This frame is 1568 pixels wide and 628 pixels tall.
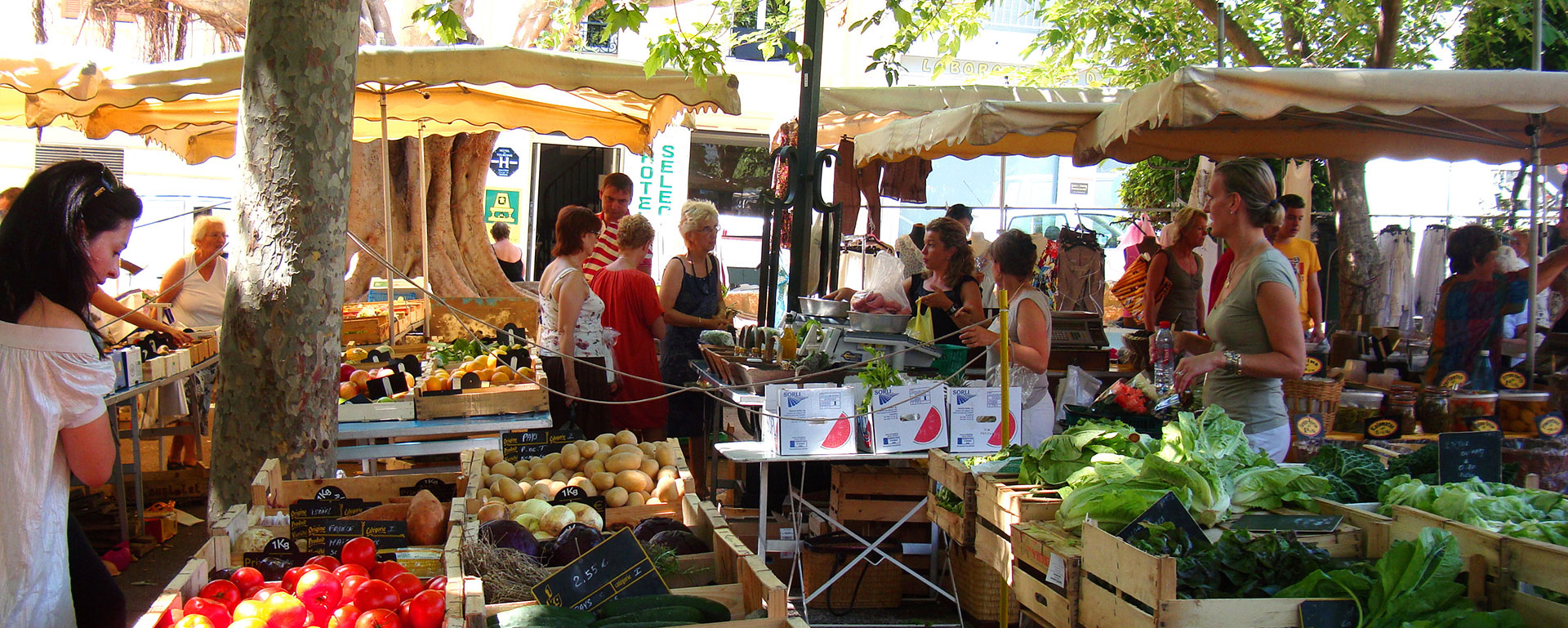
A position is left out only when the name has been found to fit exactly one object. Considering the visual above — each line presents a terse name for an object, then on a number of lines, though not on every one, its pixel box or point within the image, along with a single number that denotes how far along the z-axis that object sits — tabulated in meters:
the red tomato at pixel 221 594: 2.39
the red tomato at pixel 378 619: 2.24
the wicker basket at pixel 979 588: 4.57
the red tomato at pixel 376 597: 2.37
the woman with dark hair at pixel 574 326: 5.48
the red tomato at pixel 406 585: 2.48
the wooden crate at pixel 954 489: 3.53
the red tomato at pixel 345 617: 2.25
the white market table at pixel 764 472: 4.29
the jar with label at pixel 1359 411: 5.47
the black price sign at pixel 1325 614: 2.42
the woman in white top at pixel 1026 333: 4.51
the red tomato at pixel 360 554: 2.65
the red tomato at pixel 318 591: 2.36
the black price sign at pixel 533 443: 4.38
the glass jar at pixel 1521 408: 5.12
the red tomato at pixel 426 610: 2.31
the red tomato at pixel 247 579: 2.49
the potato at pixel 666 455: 4.29
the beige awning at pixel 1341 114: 4.66
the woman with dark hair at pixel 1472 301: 5.57
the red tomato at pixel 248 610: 2.23
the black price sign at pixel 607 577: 2.48
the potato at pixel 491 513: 3.29
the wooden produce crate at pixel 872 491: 4.64
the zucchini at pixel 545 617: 2.31
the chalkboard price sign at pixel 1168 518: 2.60
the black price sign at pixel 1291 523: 2.81
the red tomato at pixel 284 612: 2.22
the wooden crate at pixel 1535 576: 2.38
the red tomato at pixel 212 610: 2.24
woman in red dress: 5.82
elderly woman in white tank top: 6.84
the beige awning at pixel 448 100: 5.55
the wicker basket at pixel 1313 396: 5.34
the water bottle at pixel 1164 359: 4.41
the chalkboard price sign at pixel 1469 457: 3.15
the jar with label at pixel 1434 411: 5.35
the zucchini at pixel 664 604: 2.40
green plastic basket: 4.98
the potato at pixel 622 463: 4.17
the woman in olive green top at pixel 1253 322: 3.46
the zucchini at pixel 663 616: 2.34
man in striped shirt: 6.77
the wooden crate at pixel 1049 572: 2.77
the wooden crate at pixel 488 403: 4.92
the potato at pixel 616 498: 3.90
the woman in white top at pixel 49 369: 2.48
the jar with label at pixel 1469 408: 5.21
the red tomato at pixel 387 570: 2.57
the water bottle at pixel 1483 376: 5.54
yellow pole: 3.34
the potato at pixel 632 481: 4.04
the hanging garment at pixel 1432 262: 9.21
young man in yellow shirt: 7.09
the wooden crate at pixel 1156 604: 2.37
